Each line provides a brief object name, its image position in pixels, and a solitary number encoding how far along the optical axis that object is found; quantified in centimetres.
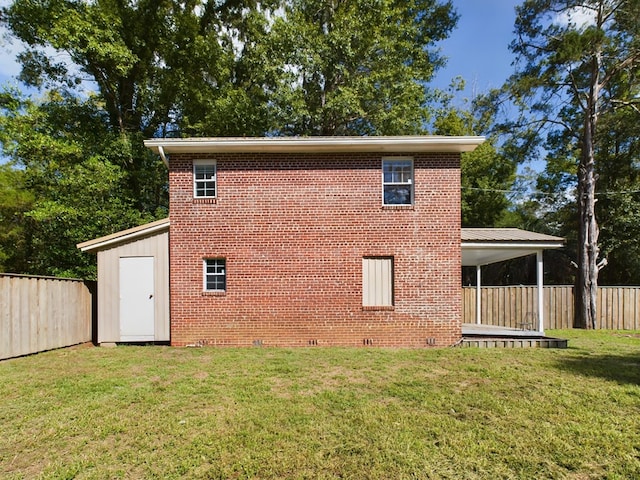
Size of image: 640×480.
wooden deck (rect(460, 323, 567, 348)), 922
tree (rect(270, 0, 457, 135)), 1708
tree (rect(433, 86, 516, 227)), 2362
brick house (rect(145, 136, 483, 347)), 951
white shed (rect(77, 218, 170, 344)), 985
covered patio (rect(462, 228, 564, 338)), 991
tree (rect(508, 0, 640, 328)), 1476
